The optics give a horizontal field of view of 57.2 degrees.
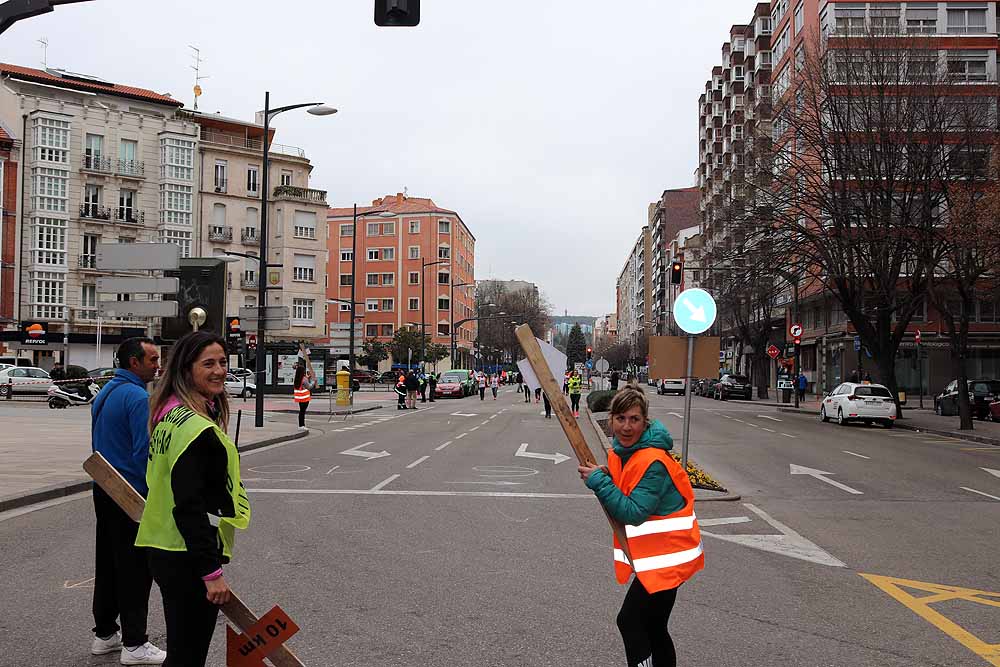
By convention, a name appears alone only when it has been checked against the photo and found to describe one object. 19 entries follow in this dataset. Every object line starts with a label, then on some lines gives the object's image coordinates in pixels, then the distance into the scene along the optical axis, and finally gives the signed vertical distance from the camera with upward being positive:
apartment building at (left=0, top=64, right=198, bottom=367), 54.78 +9.86
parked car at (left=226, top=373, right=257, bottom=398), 50.60 -2.40
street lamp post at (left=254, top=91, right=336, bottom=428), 23.84 +2.20
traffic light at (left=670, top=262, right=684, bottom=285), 24.05 +2.02
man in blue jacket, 4.98 -0.95
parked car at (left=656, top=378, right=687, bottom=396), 66.00 -2.81
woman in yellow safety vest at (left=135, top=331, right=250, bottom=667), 3.48 -0.65
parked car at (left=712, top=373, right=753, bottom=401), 54.91 -2.37
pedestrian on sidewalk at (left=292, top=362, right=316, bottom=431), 24.73 -1.31
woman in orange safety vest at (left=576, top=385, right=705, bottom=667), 3.84 -0.73
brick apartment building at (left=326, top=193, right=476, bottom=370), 102.31 +9.04
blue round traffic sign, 12.37 +0.50
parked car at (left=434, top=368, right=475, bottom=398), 54.75 -2.36
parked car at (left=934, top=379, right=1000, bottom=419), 33.25 -1.76
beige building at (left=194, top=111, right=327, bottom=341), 64.38 +9.16
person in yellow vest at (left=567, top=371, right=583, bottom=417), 33.88 -1.63
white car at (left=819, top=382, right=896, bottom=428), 29.17 -1.78
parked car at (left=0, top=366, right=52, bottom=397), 40.31 -1.74
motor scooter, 34.22 -2.10
